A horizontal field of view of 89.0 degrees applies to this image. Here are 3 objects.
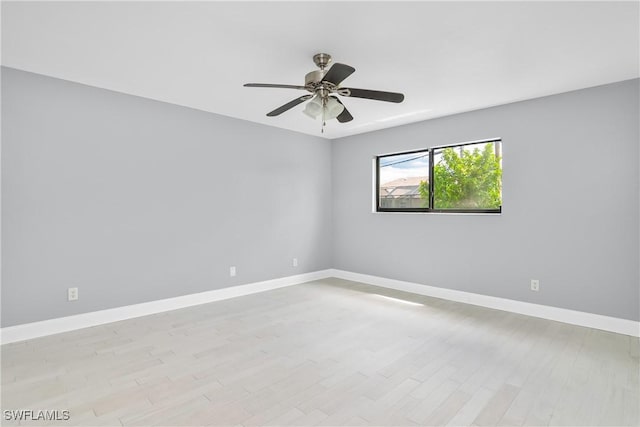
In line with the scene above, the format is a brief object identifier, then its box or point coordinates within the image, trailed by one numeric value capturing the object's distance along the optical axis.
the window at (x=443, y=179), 4.06
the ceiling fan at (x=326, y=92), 2.36
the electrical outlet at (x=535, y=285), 3.55
